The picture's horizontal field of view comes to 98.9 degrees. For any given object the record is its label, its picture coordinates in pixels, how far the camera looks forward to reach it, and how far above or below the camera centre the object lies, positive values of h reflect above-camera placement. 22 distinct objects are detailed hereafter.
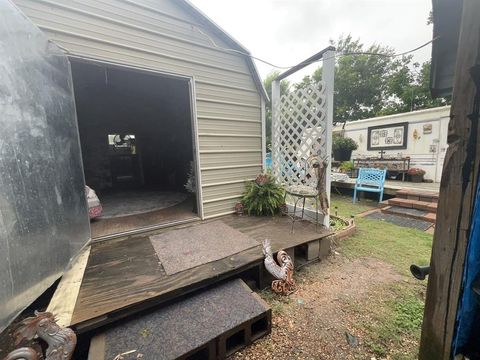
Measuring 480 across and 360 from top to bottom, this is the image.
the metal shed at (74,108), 1.35 +0.52
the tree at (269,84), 11.19 +3.85
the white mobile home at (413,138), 6.16 +0.40
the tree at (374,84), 14.58 +5.06
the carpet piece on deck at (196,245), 2.04 -1.05
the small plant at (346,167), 7.82 -0.61
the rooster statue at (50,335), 1.14 -1.00
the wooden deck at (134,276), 1.43 -1.05
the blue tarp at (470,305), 0.78 -0.64
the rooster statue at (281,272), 2.00 -1.16
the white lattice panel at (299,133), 2.86 +0.29
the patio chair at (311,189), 2.77 -0.53
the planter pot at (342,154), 9.03 -0.14
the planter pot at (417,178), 6.45 -0.90
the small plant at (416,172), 6.43 -0.70
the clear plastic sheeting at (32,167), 1.27 -0.08
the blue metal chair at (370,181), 5.06 -0.77
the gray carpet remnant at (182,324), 1.27 -1.19
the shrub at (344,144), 8.80 +0.30
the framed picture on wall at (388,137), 7.14 +0.49
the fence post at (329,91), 2.65 +0.78
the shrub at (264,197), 3.40 -0.74
